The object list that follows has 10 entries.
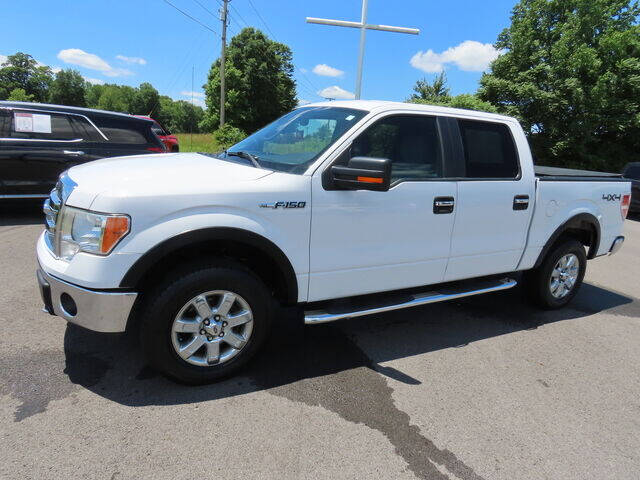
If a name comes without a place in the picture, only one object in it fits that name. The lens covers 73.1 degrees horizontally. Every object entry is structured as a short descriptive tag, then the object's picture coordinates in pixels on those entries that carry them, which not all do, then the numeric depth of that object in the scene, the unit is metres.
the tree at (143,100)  111.81
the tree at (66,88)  95.31
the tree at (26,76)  96.31
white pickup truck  2.51
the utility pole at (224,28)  27.90
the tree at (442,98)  22.30
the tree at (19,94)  85.56
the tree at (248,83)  46.25
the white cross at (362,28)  16.14
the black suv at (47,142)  6.60
